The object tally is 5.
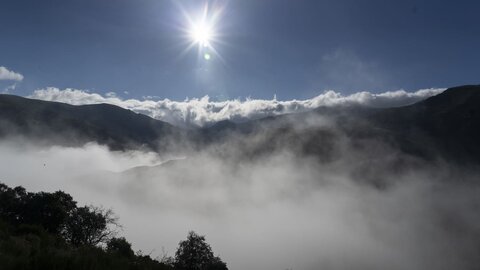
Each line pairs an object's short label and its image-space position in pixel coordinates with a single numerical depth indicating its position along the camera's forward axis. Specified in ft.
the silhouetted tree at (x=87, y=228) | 166.50
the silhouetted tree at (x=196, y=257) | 189.57
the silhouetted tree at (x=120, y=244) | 129.08
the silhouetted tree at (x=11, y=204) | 187.14
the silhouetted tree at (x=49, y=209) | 174.40
